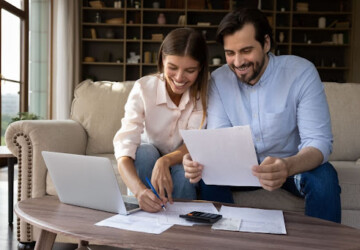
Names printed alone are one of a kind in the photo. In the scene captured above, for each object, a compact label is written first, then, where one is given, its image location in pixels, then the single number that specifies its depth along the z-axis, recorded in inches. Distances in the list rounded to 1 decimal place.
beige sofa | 70.2
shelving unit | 246.8
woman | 57.8
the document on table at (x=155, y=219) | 39.1
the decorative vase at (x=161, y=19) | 248.2
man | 55.6
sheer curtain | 228.2
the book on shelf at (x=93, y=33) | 253.3
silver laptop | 43.6
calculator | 41.2
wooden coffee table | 34.9
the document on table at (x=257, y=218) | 39.4
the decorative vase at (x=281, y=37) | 247.4
